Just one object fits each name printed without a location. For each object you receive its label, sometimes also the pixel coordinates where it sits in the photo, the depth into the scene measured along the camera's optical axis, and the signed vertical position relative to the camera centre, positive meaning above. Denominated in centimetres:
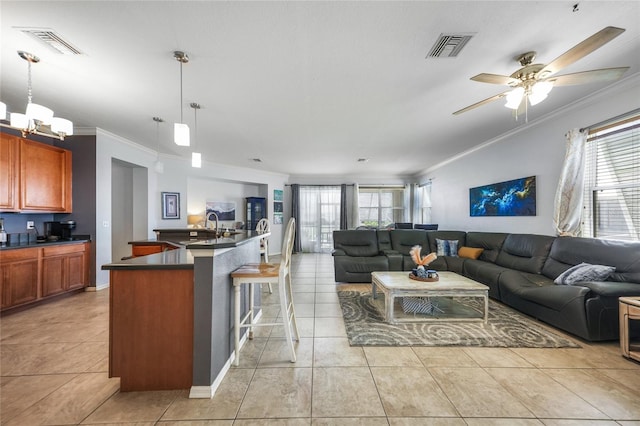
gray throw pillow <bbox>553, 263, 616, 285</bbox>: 255 -66
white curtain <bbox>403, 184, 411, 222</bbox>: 826 +31
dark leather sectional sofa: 232 -79
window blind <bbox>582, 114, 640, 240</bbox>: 272 +36
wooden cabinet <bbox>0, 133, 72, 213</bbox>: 312 +51
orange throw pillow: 434 -73
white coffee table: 277 -90
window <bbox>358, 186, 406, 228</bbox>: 847 +21
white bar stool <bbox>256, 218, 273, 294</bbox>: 419 -53
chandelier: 220 +91
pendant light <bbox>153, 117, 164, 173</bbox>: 357 +135
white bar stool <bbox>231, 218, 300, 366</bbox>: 202 -55
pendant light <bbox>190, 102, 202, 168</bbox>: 312 +135
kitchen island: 167 -76
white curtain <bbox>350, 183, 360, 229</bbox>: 813 +9
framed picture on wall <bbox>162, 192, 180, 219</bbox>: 559 +18
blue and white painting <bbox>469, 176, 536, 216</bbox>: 389 +24
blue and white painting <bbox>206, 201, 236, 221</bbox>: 701 +11
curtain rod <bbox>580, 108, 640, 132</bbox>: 263 +107
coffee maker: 385 -25
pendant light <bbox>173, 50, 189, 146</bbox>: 233 +75
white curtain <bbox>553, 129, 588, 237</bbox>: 315 +33
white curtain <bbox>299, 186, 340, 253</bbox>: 828 -6
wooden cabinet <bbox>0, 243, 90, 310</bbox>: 295 -80
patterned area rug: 236 -126
